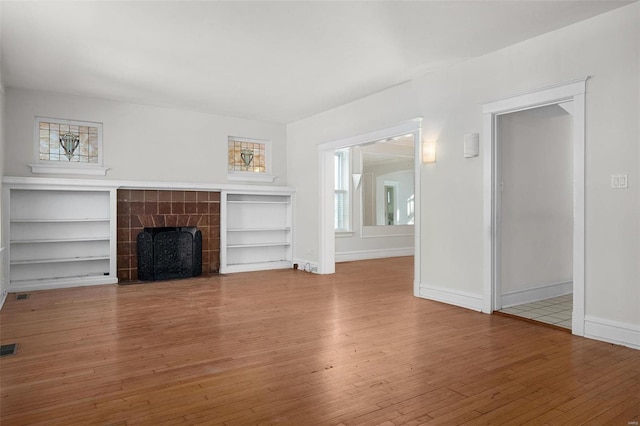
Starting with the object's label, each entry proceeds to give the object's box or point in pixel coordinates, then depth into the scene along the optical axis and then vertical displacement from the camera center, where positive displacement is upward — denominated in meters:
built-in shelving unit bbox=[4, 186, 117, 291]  5.61 -0.35
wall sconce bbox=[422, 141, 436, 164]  4.88 +0.74
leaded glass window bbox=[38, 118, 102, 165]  5.87 +1.08
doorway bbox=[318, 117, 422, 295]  6.92 +0.11
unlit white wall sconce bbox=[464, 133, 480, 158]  4.39 +0.74
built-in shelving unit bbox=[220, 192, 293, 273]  7.18 -0.35
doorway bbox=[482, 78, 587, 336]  3.53 +0.29
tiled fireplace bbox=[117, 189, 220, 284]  6.23 -0.07
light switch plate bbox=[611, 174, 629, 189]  3.26 +0.25
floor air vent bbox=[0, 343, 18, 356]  3.09 -1.08
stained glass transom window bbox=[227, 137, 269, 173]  7.40 +1.09
